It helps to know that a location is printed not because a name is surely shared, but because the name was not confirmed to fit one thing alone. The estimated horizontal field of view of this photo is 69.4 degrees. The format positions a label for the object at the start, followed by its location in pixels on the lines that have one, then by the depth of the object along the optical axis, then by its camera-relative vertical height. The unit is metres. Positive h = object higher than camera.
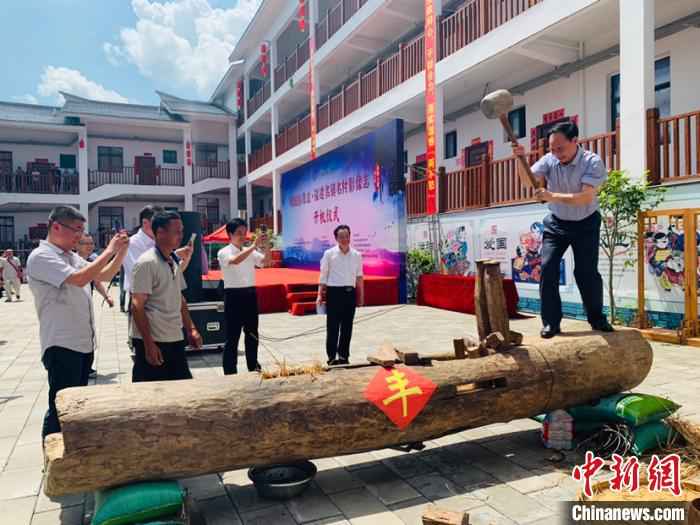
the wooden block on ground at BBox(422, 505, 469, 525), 2.17 -1.15
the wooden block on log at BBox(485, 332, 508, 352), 3.23 -0.57
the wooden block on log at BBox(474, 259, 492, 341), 3.33 -0.34
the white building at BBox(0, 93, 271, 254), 23.00 +4.81
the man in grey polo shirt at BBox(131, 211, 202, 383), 3.05 -0.32
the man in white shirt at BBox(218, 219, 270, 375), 4.61 -0.36
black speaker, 6.86 -0.27
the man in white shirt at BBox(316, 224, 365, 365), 5.23 -0.37
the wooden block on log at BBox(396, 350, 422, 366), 3.05 -0.64
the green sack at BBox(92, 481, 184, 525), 2.21 -1.09
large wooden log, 2.30 -0.83
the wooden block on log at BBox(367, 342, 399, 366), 2.96 -0.62
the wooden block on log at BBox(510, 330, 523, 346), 3.34 -0.58
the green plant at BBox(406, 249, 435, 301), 11.59 -0.29
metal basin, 2.64 -1.21
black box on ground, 6.47 -0.84
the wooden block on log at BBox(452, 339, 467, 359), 3.24 -0.62
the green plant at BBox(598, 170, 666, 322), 6.67 +0.54
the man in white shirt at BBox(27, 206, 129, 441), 2.82 -0.21
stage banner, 10.33 +1.32
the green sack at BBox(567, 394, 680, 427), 3.06 -1.00
